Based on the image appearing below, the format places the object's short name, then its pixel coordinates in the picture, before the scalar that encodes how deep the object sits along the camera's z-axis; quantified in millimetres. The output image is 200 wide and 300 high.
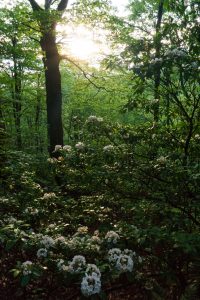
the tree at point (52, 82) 12492
